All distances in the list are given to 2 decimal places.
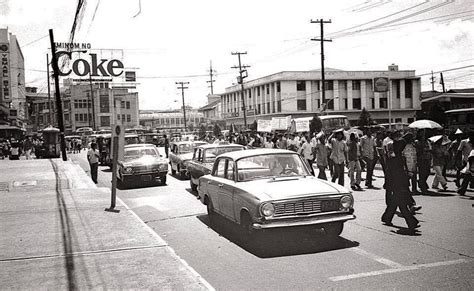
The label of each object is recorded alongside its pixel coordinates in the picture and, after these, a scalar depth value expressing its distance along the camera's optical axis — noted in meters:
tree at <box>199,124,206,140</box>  55.22
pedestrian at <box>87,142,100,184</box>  17.51
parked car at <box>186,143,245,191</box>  13.26
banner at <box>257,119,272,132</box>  37.12
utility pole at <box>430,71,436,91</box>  90.75
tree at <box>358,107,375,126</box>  58.34
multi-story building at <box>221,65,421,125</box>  70.75
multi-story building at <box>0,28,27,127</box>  51.25
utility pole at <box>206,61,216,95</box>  92.00
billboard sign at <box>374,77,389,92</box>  39.97
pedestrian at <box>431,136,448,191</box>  12.40
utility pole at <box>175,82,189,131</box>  82.41
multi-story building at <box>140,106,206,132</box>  126.71
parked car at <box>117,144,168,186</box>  15.80
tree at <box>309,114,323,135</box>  44.03
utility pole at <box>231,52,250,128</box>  52.37
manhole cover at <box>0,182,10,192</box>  15.17
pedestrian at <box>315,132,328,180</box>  13.61
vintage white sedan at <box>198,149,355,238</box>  6.73
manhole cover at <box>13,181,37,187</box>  15.97
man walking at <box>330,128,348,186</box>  13.33
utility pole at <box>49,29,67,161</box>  28.49
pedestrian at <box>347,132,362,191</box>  13.63
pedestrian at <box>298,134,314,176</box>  16.72
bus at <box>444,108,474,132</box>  30.94
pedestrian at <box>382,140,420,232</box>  7.85
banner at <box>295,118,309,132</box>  36.38
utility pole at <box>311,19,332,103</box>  40.03
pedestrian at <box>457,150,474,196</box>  10.99
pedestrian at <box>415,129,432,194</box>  12.20
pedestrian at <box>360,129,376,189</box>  14.00
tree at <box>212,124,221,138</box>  57.38
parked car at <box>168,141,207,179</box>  18.41
